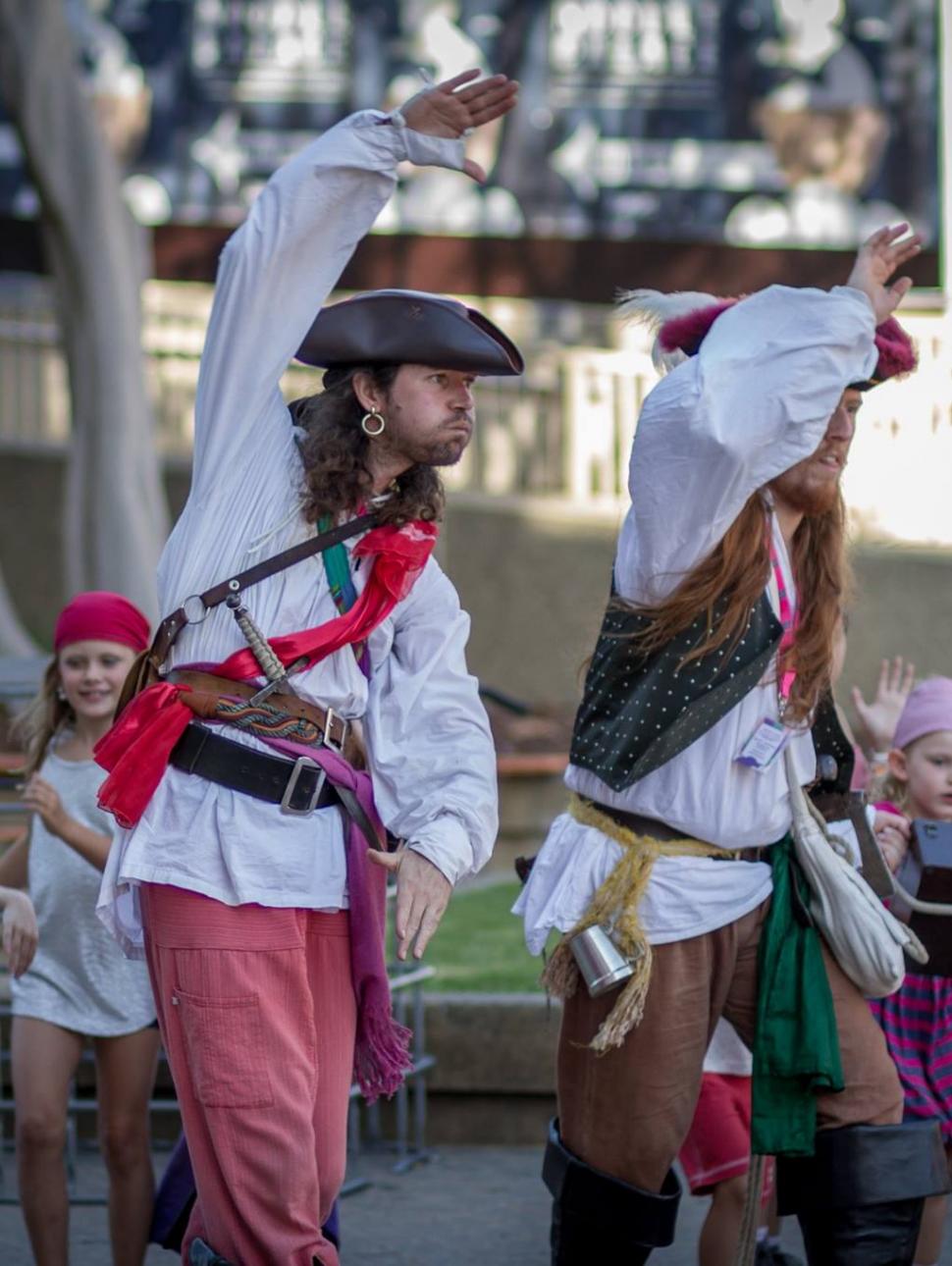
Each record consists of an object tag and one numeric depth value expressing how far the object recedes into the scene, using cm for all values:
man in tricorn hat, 724
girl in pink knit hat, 967
